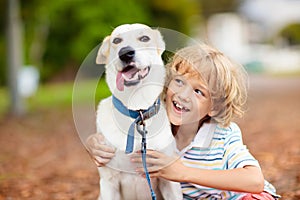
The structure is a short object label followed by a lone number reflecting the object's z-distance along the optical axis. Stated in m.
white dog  3.16
